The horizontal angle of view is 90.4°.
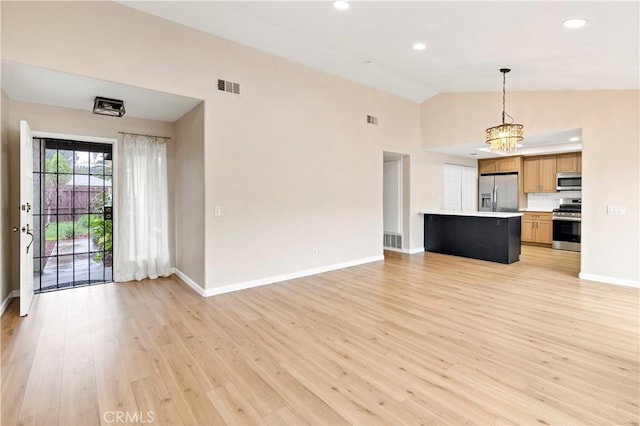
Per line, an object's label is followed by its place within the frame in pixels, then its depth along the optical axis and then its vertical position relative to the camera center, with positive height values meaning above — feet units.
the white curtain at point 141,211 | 16.46 -0.11
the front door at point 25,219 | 11.54 -0.38
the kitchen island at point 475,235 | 20.61 -1.82
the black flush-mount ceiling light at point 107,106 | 13.50 +4.46
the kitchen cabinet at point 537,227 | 26.58 -1.58
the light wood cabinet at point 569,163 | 25.30 +3.77
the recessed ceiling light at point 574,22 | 9.70 +5.80
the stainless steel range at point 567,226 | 24.73 -1.31
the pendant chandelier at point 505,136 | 15.64 +3.65
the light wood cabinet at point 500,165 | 28.02 +4.05
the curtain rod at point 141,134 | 16.37 +3.95
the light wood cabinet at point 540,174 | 26.63 +3.05
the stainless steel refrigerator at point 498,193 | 28.30 +1.50
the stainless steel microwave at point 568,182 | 25.49 +2.25
